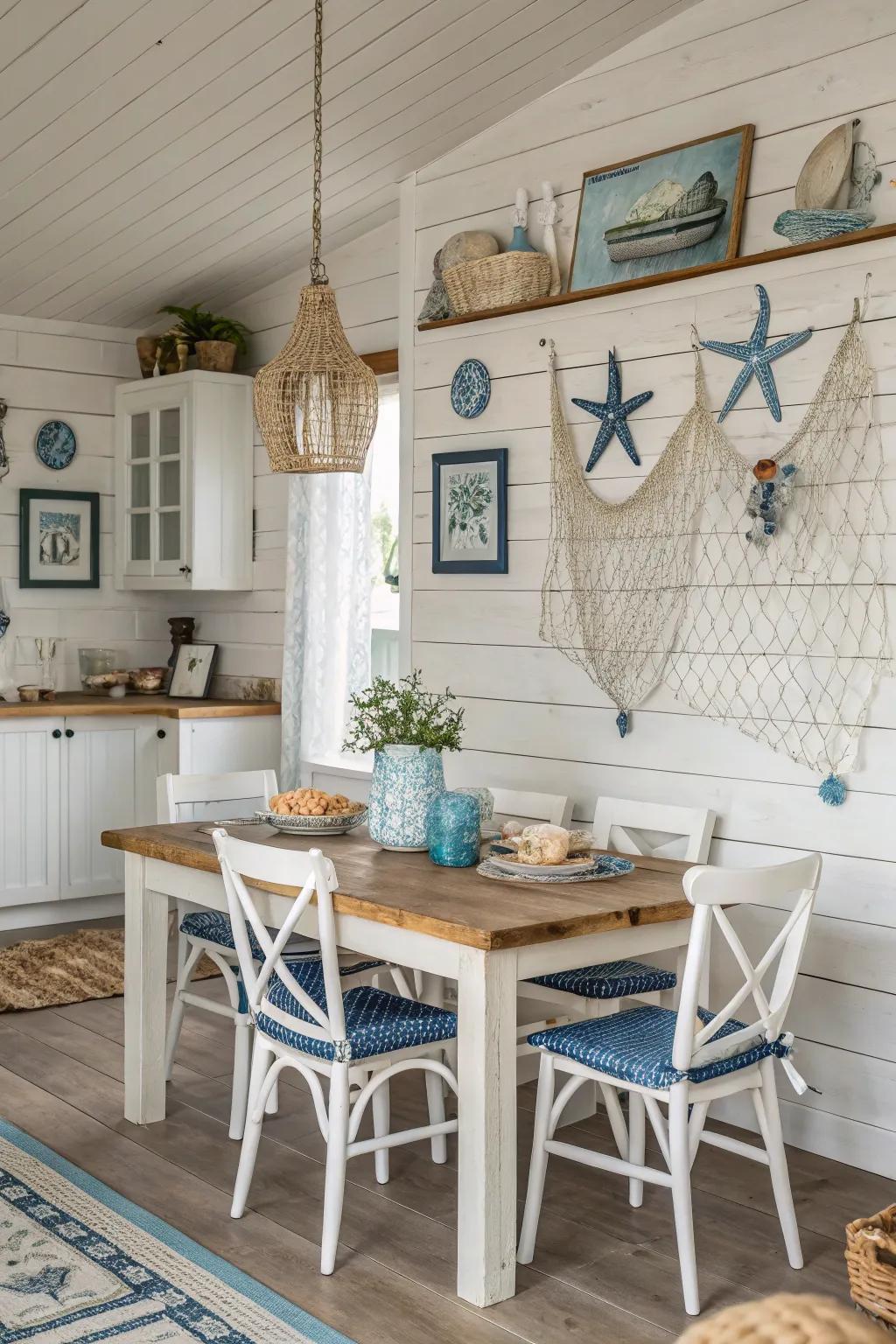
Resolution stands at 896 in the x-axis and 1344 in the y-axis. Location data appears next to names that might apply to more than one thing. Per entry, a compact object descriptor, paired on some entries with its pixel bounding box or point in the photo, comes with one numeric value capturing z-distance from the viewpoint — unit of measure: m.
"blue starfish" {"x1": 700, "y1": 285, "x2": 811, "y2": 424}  3.20
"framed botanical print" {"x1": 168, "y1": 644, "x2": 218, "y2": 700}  5.55
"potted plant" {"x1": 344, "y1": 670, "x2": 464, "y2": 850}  3.03
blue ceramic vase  3.02
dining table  2.39
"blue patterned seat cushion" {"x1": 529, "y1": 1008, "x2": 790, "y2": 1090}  2.40
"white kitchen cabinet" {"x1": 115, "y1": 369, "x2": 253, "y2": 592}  5.27
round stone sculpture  3.96
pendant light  2.99
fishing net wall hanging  3.08
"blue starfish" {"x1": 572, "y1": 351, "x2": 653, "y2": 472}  3.56
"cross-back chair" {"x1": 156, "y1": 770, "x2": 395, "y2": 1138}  3.17
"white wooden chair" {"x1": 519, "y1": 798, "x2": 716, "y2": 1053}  3.07
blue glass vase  2.90
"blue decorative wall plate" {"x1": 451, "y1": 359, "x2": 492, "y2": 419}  4.00
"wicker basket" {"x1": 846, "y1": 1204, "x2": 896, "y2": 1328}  1.45
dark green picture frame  5.43
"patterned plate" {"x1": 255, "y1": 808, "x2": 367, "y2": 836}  3.20
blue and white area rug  2.32
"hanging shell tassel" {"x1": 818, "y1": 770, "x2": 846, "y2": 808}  3.09
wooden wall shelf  2.99
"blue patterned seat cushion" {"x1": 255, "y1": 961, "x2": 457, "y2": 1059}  2.58
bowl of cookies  3.21
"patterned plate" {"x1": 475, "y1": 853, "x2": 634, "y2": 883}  2.79
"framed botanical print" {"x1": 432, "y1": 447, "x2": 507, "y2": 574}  3.96
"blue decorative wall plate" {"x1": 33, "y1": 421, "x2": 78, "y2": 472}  5.48
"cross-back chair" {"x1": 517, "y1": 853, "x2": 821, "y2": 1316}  2.35
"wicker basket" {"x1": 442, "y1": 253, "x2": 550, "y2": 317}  3.79
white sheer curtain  4.95
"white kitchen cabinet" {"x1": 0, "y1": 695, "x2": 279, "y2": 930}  5.01
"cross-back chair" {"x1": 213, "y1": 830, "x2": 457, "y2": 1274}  2.55
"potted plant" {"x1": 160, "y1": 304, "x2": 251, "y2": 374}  5.29
